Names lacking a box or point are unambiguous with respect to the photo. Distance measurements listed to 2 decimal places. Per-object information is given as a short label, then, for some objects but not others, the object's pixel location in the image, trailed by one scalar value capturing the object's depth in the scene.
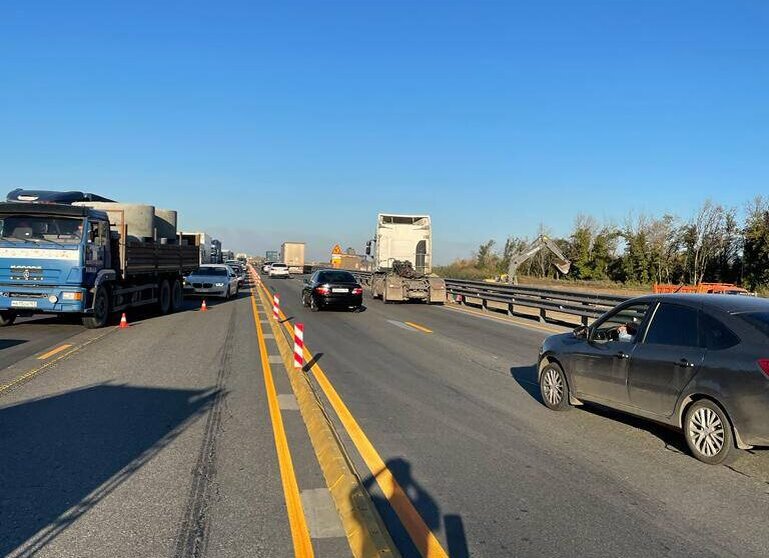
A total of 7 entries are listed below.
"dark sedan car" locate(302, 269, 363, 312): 22.23
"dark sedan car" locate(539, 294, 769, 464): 5.32
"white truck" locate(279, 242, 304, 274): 71.08
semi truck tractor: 28.83
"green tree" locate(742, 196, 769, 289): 42.22
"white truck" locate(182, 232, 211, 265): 30.72
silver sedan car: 27.62
